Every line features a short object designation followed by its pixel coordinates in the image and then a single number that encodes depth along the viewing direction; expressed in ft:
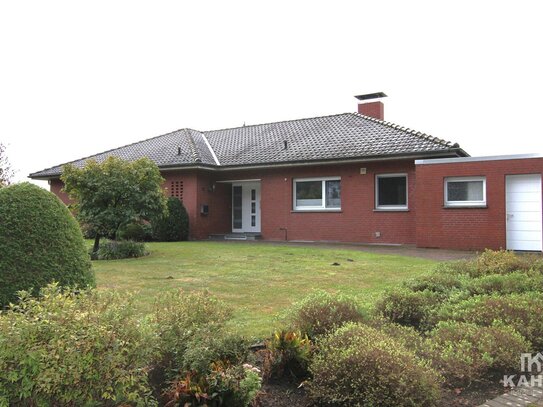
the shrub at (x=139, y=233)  62.07
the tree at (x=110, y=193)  47.11
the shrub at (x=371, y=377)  10.72
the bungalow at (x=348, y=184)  49.16
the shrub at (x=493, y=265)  25.82
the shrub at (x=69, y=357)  8.60
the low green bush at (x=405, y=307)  18.37
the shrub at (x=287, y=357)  12.87
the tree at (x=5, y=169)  122.42
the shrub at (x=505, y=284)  21.30
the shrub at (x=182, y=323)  12.16
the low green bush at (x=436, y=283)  21.77
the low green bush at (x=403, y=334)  14.07
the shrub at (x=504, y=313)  15.79
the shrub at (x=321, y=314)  14.82
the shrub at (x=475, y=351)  12.98
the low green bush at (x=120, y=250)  47.03
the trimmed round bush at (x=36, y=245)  17.13
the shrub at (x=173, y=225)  66.03
